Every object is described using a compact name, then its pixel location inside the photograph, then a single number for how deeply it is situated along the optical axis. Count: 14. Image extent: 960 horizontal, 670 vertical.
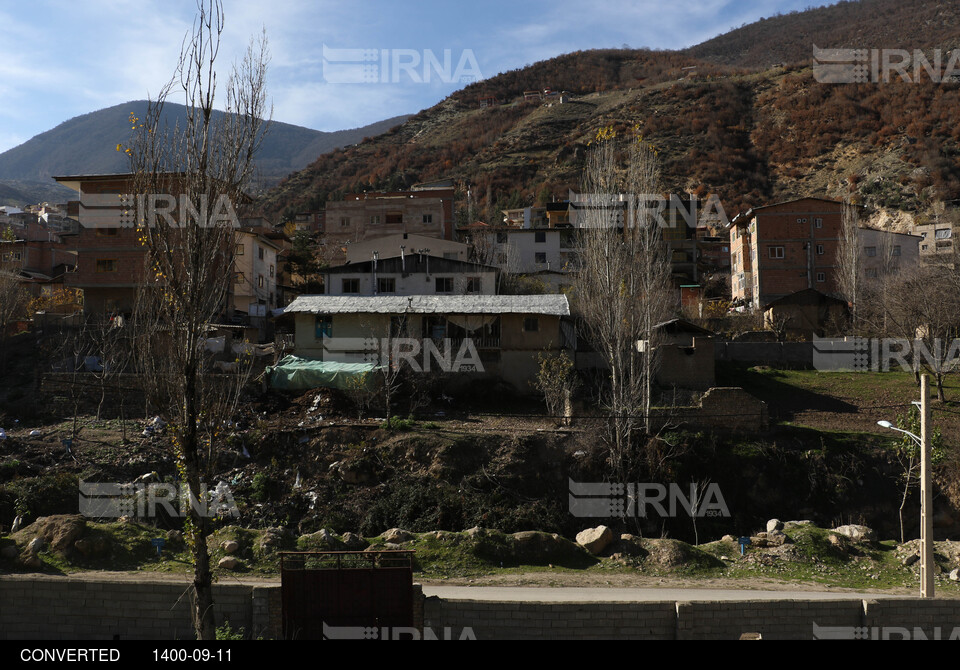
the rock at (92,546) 16.44
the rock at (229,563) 16.23
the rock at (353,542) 17.17
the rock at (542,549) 17.64
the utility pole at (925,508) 14.56
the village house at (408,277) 38.50
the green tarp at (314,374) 28.14
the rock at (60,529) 16.50
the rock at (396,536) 17.77
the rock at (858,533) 18.89
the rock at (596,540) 18.12
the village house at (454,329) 30.77
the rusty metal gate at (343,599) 11.52
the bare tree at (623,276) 25.45
